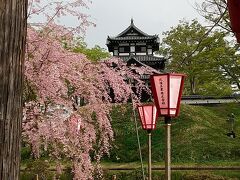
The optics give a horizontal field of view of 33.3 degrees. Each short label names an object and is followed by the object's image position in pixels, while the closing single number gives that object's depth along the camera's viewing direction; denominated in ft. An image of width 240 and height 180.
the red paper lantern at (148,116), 27.71
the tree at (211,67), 53.95
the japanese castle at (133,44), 127.24
